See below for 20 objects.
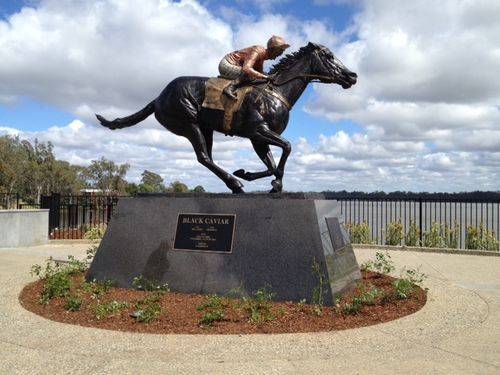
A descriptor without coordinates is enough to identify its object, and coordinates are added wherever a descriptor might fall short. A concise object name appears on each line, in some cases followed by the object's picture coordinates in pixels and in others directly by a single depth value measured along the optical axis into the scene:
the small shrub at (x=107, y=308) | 5.71
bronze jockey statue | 7.65
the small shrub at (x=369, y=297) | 6.25
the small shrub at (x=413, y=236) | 14.88
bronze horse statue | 7.62
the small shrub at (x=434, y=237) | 14.63
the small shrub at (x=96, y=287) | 6.88
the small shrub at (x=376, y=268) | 8.46
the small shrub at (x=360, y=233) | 15.49
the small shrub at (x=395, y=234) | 15.15
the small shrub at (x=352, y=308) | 5.88
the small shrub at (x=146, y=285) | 7.14
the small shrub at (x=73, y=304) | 6.02
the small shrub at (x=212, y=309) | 5.48
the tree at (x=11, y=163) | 45.41
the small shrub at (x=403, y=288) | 6.58
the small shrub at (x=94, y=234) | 15.01
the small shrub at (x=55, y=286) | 6.64
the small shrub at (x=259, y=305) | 5.55
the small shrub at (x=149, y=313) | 5.55
